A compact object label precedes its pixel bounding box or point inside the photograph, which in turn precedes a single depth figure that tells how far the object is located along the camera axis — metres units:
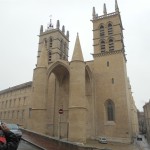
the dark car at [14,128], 12.36
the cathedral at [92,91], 22.77
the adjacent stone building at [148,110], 37.78
